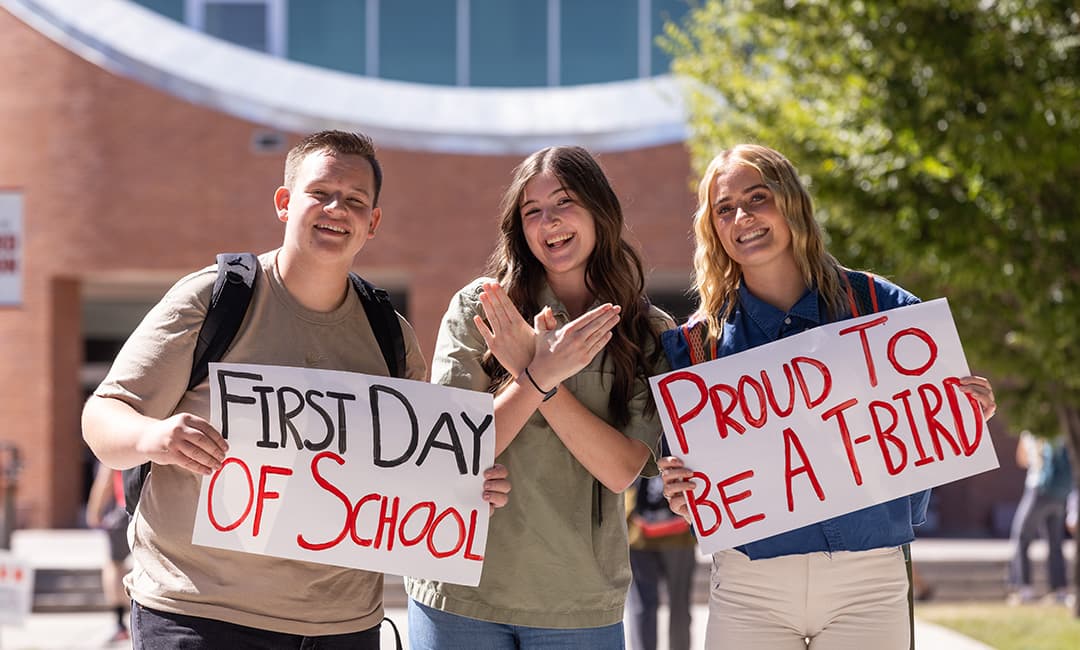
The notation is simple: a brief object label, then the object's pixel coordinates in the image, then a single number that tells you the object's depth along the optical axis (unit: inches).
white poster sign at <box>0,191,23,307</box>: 716.7
